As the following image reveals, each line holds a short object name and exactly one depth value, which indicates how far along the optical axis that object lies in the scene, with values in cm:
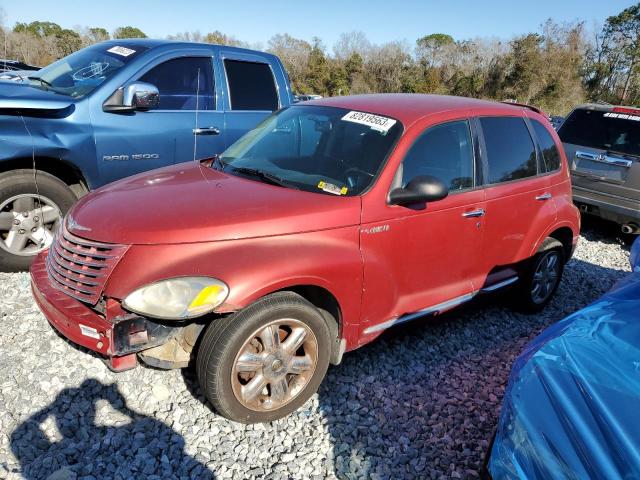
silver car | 644
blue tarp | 162
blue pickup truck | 399
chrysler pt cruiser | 243
